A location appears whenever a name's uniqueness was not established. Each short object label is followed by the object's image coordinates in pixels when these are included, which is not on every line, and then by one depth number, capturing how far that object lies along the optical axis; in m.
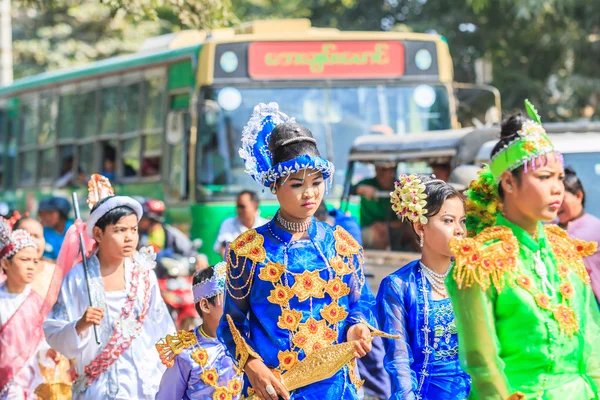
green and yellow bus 19.36
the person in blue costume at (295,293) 7.43
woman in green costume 6.12
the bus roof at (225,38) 20.02
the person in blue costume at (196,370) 8.96
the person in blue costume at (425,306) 8.01
